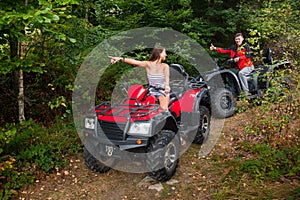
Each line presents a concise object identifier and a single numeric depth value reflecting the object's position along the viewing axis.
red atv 4.50
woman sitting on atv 5.10
